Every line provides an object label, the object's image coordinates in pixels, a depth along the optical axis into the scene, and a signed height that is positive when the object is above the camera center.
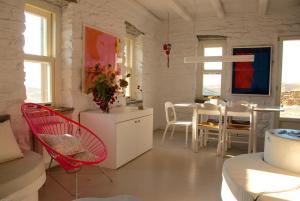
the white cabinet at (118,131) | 3.61 -0.67
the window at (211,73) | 6.38 +0.32
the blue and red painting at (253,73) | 5.88 +0.32
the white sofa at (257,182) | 1.61 -0.66
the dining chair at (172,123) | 5.13 -0.75
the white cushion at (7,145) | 2.31 -0.58
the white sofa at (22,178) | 1.89 -0.75
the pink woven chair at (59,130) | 2.49 -0.60
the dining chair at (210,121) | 4.48 -0.65
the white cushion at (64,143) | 2.60 -0.62
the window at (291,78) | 5.70 +0.21
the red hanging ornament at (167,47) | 5.95 +0.88
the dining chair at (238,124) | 4.33 -0.68
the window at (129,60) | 5.73 +0.55
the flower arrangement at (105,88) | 3.70 -0.06
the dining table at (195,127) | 4.33 -0.71
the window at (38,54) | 3.30 +0.39
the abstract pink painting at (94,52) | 4.00 +0.53
